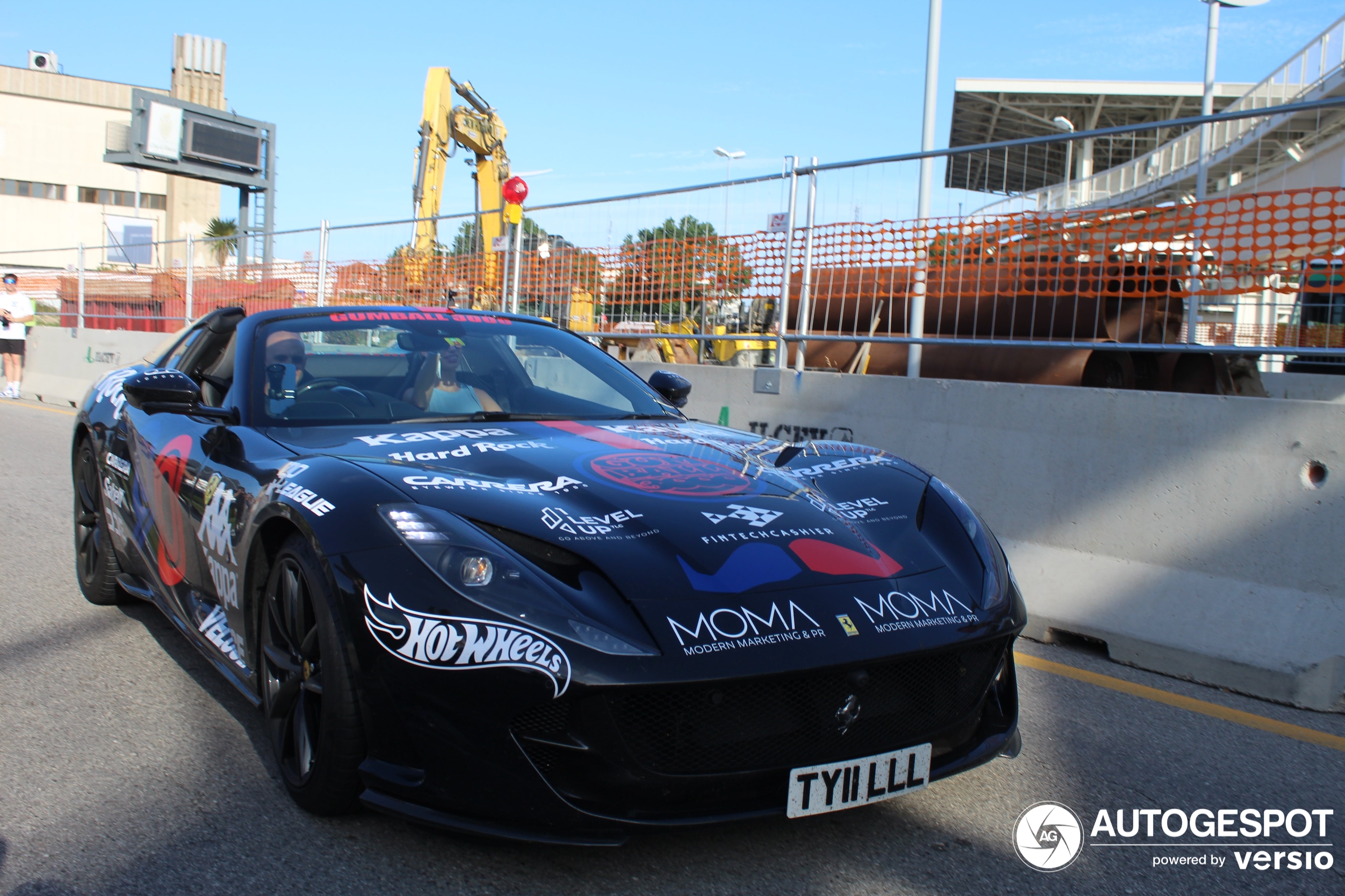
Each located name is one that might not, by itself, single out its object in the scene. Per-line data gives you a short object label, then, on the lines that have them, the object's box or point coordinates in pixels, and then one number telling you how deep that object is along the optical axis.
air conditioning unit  68.50
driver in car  3.54
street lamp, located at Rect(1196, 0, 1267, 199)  20.80
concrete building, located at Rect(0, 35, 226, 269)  63.59
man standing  15.14
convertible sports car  2.20
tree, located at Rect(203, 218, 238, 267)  53.31
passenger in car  3.53
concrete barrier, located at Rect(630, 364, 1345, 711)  4.09
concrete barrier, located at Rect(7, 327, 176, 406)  14.41
